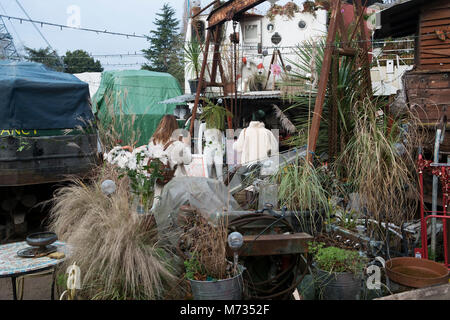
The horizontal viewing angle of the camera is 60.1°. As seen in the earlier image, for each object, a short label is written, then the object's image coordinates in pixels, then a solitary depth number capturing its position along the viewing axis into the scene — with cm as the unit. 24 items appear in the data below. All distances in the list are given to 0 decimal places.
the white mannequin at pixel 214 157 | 742
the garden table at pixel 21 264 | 303
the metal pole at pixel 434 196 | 412
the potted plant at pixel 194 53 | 1165
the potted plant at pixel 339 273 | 329
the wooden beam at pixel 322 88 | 520
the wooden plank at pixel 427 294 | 296
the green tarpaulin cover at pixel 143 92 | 1412
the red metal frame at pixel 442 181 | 394
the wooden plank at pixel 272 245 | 331
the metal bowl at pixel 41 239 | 340
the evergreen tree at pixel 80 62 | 3300
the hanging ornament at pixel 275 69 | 1375
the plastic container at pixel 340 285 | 328
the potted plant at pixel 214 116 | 869
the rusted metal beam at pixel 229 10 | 805
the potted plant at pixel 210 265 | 291
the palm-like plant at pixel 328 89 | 575
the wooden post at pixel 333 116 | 565
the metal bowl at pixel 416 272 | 321
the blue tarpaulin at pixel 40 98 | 668
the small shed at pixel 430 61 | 584
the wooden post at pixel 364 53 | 593
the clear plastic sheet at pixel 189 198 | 419
